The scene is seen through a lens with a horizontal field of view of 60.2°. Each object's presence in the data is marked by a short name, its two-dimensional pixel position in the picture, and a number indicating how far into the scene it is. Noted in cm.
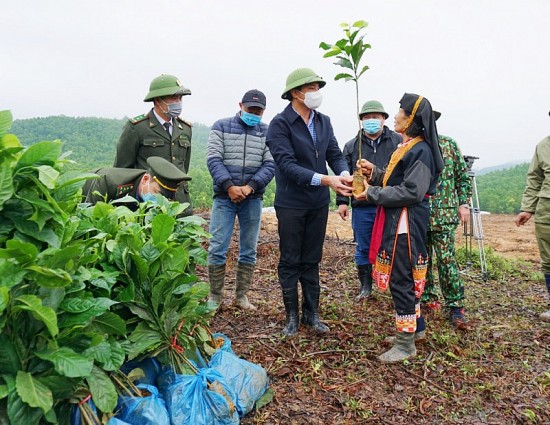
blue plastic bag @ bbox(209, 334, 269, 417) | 265
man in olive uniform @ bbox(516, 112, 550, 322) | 455
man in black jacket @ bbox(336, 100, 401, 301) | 485
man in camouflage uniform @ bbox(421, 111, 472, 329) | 422
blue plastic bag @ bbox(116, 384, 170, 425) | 204
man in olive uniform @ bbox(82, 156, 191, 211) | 312
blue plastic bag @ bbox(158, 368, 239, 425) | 223
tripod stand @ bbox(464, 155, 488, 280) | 548
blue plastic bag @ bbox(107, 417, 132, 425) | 193
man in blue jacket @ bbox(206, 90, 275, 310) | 435
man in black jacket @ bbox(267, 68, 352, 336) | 371
